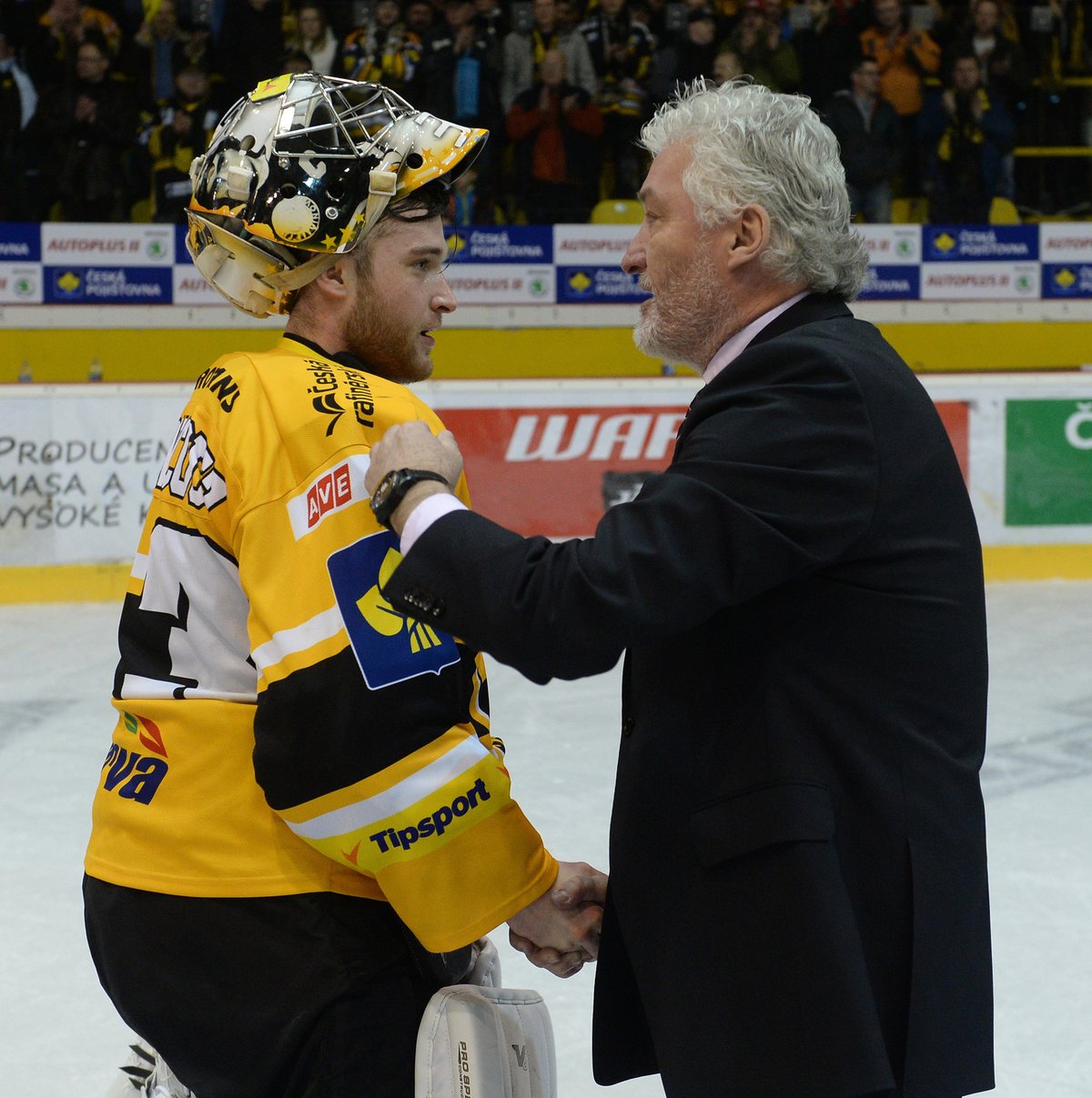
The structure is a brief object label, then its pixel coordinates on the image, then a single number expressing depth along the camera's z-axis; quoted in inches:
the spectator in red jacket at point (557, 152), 402.0
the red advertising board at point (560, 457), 253.4
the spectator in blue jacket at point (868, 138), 404.8
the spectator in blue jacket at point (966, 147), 411.5
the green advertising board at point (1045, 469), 259.8
